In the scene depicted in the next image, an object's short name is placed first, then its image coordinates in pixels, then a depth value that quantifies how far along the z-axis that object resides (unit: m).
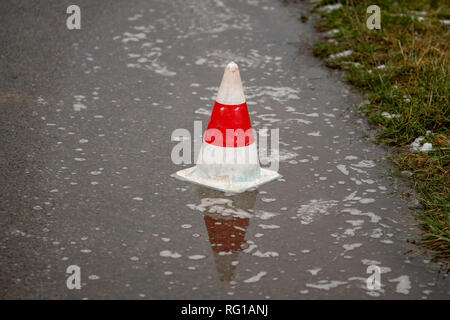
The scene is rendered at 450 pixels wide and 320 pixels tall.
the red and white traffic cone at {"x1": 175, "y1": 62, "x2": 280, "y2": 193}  7.37
